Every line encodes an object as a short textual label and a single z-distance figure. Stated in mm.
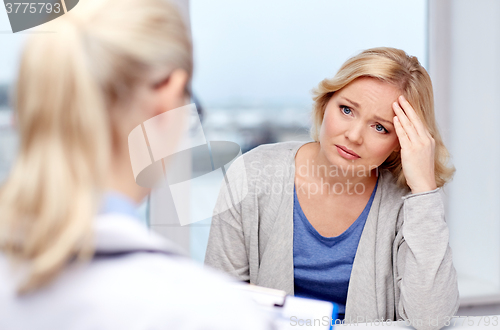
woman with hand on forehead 2022
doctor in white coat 1136
